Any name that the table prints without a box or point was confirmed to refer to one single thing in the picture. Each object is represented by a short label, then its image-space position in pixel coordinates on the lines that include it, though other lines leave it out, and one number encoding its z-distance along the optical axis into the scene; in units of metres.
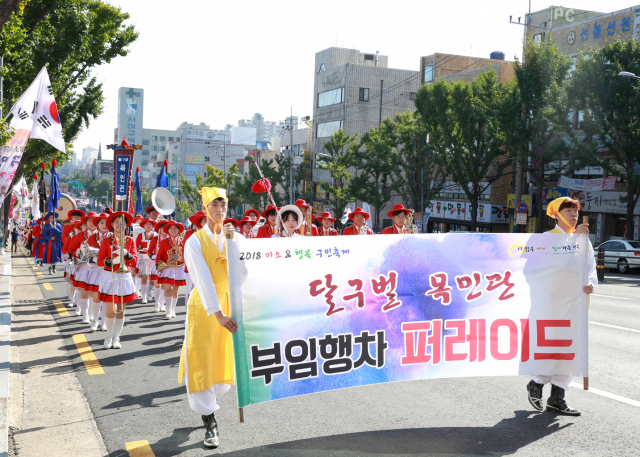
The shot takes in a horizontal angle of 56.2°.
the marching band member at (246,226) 11.77
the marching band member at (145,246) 13.50
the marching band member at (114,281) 8.22
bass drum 35.68
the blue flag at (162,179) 19.31
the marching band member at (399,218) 10.24
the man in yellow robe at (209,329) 4.55
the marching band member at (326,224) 11.59
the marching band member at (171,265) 11.18
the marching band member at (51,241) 19.61
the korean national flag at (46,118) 12.36
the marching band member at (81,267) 10.11
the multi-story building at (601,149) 30.36
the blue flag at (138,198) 24.45
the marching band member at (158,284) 11.99
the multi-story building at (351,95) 56.44
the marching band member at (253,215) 12.54
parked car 24.61
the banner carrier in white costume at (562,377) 5.29
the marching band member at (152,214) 14.60
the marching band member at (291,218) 7.32
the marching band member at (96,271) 8.88
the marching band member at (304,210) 9.41
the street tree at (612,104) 25.59
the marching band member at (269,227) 9.59
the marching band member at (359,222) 11.29
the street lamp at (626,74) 22.67
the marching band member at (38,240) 22.69
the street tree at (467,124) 30.91
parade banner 4.35
